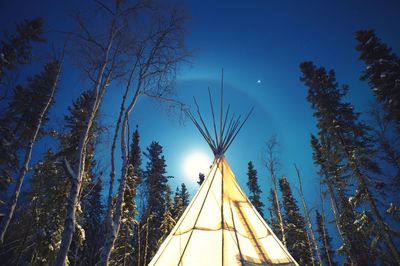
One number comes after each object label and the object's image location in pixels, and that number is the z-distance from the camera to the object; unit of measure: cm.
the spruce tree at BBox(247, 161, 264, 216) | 2284
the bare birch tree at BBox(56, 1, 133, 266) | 410
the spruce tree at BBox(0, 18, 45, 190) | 1052
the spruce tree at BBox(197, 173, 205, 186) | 2822
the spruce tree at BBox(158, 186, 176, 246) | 1747
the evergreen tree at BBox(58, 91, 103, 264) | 831
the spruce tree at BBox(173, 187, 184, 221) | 2174
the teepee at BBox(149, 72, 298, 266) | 509
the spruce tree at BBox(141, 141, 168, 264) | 2046
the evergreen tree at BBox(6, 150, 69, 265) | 911
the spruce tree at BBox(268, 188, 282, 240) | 2220
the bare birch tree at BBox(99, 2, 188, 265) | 473
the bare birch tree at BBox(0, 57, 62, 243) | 1379
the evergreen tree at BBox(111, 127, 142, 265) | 1423
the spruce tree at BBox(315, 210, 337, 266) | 2278
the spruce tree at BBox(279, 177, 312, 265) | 1862
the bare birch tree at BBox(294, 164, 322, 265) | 1293
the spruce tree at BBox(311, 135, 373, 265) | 1323
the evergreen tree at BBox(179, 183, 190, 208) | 2754
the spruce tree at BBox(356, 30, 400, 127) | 1048
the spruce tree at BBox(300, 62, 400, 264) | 1026
